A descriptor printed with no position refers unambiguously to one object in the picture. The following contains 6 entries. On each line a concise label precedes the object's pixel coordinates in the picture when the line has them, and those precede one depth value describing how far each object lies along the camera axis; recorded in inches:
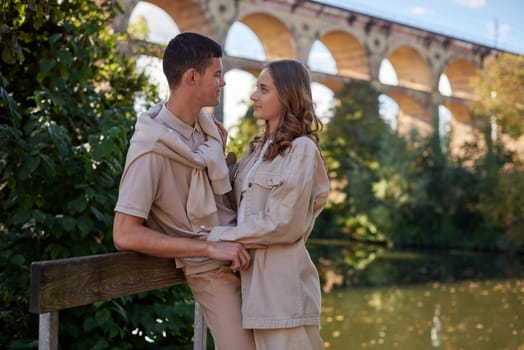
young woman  63.0
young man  62.1
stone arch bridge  697.6
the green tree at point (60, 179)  99.3
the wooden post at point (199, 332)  77.0
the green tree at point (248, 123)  672.1
